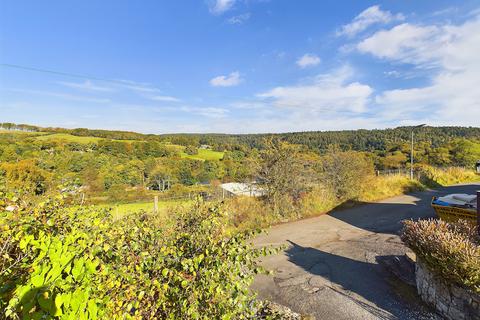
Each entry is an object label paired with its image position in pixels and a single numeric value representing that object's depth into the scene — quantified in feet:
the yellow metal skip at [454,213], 21.57
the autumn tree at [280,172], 34.37
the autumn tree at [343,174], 42.19
